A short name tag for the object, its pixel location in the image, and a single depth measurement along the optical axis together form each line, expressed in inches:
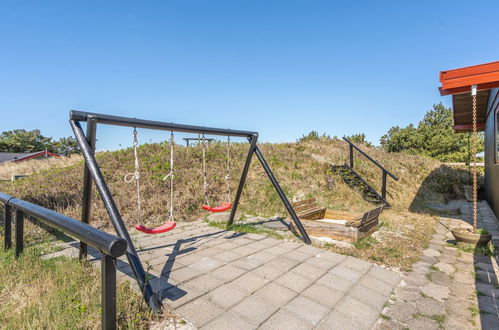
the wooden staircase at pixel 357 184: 320.5
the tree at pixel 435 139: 1259.2
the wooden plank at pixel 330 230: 174.9
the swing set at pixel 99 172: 89.0
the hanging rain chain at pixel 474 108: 165.1
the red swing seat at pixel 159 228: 113.0
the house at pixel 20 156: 987.0
